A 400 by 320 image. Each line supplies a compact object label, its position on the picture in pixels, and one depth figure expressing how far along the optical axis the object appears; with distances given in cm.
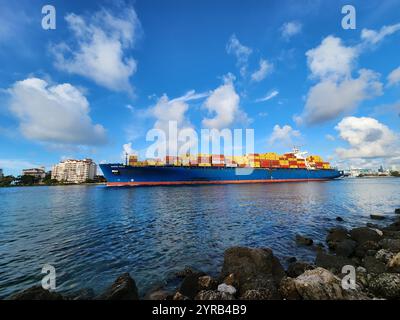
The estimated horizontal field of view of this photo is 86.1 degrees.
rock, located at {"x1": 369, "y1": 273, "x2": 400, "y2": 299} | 559
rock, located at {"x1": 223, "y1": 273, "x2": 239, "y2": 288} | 669
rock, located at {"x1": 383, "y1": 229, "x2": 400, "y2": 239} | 1188
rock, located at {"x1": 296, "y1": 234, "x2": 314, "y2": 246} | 1184
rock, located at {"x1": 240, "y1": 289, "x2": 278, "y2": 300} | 548
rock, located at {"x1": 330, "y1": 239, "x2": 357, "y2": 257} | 991
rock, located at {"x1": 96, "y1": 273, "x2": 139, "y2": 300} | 611
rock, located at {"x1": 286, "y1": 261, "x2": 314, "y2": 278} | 761
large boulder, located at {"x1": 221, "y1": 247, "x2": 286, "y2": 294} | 638
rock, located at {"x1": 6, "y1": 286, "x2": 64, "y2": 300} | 573
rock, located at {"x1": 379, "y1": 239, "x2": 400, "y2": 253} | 945
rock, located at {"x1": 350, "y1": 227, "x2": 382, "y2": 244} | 1133
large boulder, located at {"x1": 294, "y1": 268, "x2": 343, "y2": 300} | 527
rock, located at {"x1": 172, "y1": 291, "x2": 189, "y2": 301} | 559
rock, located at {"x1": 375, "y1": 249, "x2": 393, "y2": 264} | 831
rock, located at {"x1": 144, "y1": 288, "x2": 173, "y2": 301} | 628
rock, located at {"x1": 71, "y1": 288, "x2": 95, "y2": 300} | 667
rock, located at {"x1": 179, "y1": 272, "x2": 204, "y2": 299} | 639
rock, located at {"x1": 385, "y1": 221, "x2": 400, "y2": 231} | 1398
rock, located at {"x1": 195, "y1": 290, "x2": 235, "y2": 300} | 537
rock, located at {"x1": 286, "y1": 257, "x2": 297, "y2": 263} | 947
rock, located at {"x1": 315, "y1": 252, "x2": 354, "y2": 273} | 792
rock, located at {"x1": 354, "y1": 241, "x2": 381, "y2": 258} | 971
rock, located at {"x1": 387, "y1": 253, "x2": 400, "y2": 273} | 715
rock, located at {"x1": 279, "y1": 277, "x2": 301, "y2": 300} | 560
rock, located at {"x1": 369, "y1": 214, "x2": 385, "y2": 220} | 1868
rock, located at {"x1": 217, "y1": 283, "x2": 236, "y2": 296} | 609
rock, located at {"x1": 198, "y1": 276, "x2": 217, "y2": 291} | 662
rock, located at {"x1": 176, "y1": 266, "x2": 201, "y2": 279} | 808
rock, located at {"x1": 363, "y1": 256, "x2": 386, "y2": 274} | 731
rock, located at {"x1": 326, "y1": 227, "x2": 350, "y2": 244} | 1205
